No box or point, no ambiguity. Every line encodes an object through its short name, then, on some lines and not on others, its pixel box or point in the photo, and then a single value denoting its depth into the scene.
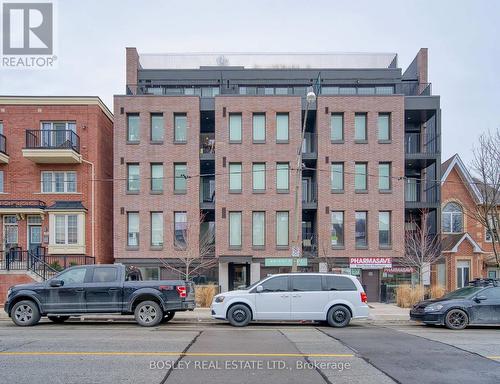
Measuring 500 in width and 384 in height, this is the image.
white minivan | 13.97
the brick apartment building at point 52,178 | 26.11
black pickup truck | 13.76
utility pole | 15.92
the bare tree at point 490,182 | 20.23
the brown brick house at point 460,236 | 28.12
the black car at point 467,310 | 13.71
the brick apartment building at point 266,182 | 27.00
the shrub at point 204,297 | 19.42
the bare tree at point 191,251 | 26.67
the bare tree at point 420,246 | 25.91
